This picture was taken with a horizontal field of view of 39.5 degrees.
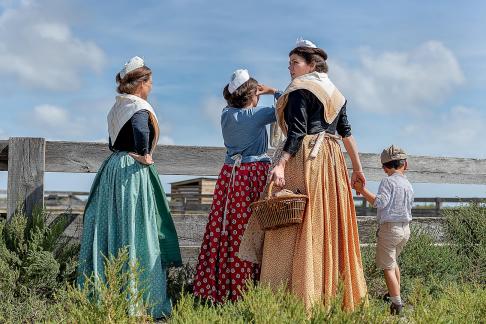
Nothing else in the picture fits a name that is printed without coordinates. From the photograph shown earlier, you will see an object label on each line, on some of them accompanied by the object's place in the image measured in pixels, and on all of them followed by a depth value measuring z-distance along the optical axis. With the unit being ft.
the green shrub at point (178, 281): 18.63
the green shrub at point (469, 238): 24.56
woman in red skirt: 16.70
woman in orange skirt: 14.66
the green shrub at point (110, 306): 10.03
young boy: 18.13
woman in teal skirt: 16.49
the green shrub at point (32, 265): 17.29
